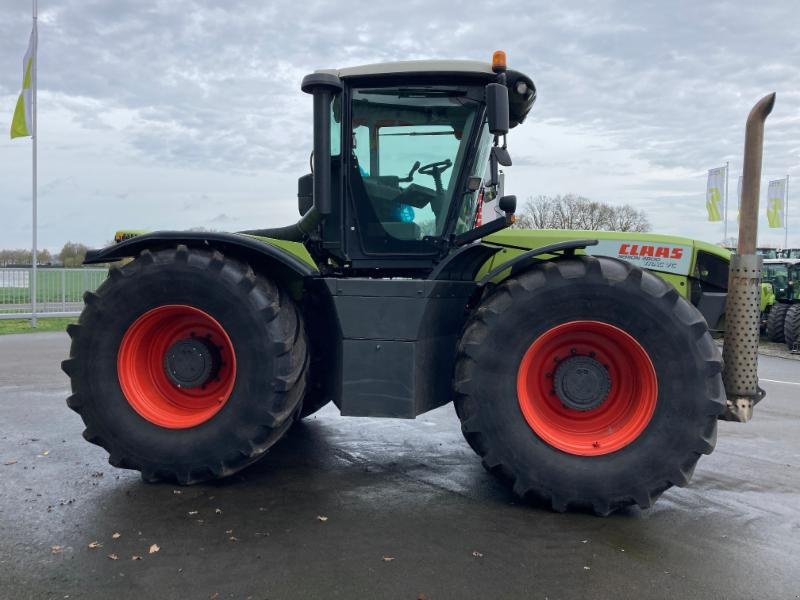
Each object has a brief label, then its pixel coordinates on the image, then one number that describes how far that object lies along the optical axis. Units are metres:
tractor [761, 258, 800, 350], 15.79
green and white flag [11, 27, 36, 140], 15.24
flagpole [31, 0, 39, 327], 15.28
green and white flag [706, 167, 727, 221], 27.38
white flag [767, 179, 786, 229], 30.27
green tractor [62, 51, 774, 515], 3.77
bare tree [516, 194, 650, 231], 42.38
